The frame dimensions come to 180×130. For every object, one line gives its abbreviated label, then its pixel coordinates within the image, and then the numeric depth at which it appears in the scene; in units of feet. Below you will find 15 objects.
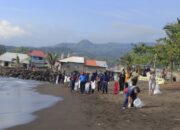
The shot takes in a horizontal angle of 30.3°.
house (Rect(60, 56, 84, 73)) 254.23
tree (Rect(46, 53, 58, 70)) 254.37
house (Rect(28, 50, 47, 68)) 288.08
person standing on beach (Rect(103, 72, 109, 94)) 74.75
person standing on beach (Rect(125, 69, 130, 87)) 67.28
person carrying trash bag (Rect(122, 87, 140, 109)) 47.50
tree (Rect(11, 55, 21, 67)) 272.30
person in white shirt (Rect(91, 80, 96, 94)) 76.80
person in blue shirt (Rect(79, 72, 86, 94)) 75.73
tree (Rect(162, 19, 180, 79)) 95.57
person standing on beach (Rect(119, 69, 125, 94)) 70.37
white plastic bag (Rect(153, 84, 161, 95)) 67.06
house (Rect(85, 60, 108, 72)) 268.50
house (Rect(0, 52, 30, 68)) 281.23
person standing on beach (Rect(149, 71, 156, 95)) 65.24
